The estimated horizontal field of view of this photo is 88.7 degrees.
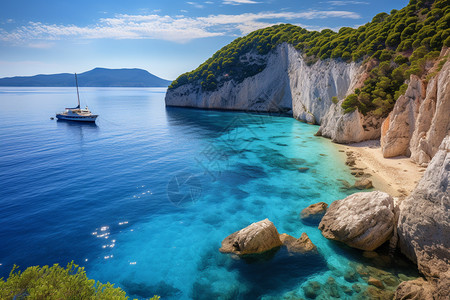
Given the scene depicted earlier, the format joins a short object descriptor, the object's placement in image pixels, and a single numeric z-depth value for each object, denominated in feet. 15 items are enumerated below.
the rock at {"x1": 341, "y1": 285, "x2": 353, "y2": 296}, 37.58
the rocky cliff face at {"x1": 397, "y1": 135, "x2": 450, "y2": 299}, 36.86
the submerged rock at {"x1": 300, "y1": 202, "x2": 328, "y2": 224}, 58.80
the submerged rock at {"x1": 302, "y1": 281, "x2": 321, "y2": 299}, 37.83
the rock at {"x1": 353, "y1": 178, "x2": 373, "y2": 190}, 71.89
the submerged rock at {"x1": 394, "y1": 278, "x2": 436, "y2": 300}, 34.17
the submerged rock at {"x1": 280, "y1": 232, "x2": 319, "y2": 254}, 47.44
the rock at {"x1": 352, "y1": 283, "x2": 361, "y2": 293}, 37.94
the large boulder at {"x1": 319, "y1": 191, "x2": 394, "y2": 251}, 46.37
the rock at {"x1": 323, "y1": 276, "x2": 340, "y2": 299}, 37.62
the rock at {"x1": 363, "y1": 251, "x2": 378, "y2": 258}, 45.01
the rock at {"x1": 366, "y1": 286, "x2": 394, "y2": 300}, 36.36
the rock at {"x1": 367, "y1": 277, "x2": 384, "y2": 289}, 38.24
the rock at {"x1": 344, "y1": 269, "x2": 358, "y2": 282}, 40.26
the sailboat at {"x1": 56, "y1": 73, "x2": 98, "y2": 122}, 213.66
